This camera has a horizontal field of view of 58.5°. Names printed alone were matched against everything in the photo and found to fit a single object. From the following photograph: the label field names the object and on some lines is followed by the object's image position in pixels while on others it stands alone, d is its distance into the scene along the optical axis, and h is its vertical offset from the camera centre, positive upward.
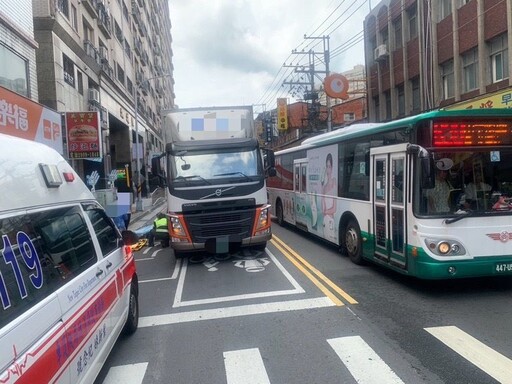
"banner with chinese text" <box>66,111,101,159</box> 18.17 +1.92
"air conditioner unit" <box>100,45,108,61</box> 28.66 +8.32
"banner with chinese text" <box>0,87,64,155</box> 11.81 +1.94
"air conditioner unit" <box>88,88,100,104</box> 25.31 +4.87
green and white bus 6.46 -0.39
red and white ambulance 2.51 -0.64
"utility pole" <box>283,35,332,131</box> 31.10 +8.21
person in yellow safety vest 12.35 -1.41
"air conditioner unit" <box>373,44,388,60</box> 26.38 +6.94
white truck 9.59 -0.11
